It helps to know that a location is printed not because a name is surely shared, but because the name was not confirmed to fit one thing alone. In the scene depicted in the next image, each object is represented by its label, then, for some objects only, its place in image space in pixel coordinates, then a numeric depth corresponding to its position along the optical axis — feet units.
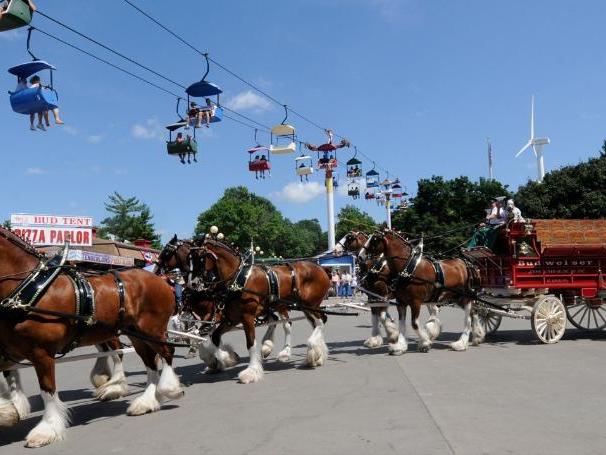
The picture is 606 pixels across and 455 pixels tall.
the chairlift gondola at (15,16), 20.70
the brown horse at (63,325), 18.47
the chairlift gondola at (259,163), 59.31
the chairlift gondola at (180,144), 40.68
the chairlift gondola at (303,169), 72.95
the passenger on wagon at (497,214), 38.90
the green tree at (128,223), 199.72
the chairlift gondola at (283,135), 56.24
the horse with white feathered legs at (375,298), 38.70
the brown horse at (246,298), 29.22
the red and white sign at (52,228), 75.56
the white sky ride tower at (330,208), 106.32
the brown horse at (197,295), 29.55
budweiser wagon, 36.55
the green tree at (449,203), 153.38
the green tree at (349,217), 250.98
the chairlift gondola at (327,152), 76.31
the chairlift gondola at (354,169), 87.30
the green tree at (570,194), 118.01
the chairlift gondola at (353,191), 91.04
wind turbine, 199.52
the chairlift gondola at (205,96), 37.88
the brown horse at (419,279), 35.09
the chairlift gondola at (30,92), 27.71
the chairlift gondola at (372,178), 96.02
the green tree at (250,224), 219.20
